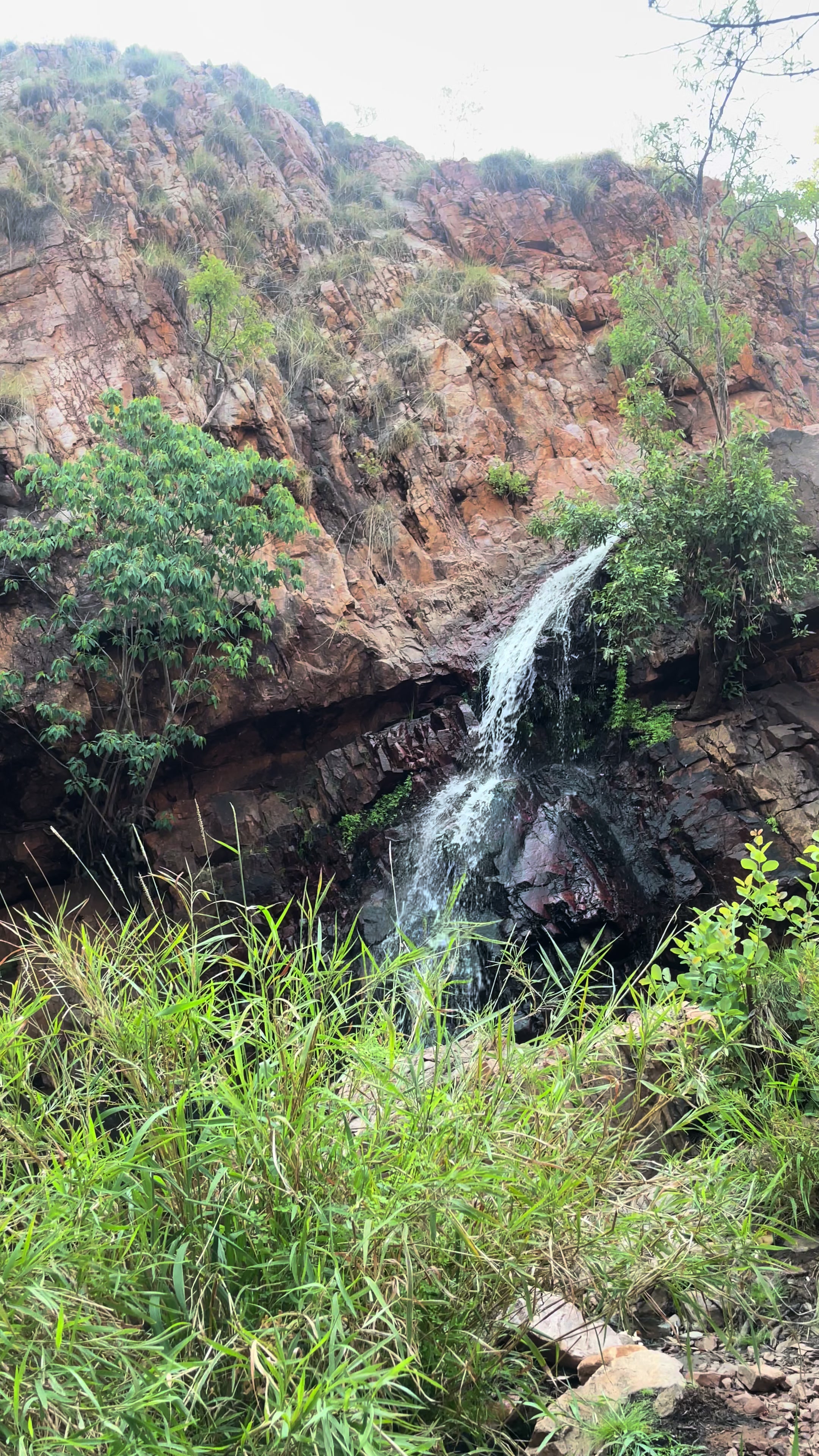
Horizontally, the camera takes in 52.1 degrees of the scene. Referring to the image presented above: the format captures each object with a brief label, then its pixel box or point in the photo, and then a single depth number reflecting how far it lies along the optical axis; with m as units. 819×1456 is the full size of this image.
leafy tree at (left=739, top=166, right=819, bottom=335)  17.88
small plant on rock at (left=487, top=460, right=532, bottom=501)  13.90
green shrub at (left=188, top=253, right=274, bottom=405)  13.05
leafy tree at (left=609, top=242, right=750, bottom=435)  11.85
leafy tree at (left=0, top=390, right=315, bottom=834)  8.89
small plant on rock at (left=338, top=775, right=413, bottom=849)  10.39
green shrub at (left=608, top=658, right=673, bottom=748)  9.60
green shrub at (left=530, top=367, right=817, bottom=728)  8.89
